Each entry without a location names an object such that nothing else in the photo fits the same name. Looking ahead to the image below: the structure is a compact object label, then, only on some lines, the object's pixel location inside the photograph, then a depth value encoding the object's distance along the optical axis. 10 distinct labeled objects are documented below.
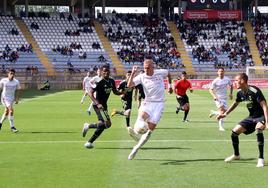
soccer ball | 13.28
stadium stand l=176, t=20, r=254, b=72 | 67.88
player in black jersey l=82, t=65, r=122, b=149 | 15.15
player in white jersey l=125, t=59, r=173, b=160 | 13.12
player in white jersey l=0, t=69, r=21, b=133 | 20.11
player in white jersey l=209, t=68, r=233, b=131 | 20.53
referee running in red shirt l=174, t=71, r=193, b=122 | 25.70
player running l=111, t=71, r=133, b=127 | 21.05
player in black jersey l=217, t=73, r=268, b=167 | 11.92
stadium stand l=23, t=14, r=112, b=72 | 66.69
